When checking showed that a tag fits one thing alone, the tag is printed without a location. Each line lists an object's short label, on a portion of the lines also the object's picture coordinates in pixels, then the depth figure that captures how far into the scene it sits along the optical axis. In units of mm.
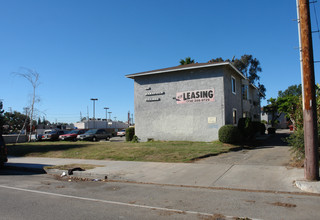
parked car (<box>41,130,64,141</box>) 32844
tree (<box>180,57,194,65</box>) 40625
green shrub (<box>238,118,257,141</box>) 20203
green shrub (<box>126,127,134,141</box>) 23625
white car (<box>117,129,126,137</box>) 48744
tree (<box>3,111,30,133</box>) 78250
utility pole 7141
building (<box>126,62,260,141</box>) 19594
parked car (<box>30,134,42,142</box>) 35406
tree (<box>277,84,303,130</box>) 11099
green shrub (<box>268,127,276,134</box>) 32375
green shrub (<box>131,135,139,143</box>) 22619
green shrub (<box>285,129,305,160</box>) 9328
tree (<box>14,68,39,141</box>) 34562
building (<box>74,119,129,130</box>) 76938
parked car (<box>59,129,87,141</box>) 32250
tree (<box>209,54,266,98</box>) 49000
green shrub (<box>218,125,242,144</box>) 17508
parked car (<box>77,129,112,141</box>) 31469
